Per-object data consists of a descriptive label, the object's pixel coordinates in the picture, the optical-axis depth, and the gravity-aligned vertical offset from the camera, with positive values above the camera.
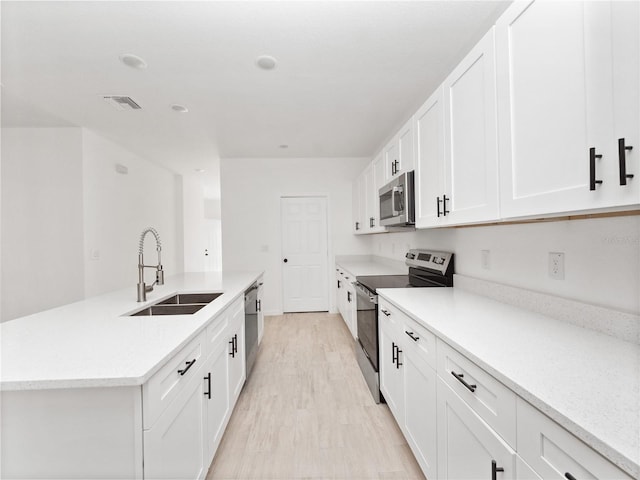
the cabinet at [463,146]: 1.30 +0.49
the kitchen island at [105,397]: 0.87 -0.48
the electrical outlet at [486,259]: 1.85 -0.12
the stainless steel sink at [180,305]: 1.91 -0.42
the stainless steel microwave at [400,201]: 2.24 +0.32
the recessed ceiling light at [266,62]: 2.26 +1.40
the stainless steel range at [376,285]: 2.24 -0.36
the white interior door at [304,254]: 5.09 -0.20
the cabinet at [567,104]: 0.74 +0.40
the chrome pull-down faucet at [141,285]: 1.87 -0.26
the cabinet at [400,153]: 2.27 +0.75
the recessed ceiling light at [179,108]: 3.08 +1.42
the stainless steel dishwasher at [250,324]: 2.45 -0.72
